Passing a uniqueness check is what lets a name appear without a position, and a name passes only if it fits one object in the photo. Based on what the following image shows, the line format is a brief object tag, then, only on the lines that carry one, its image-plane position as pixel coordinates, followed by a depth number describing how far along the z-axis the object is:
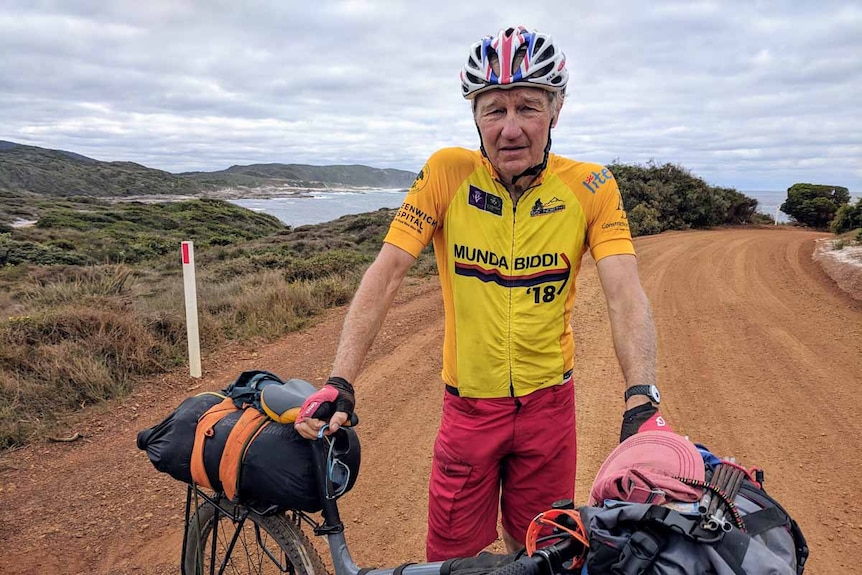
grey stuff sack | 0.99
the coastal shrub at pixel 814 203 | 27.89
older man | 1.91
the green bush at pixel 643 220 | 20.42
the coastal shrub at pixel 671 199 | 22.17
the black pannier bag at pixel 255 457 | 1.78
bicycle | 1.73
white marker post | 5.73
